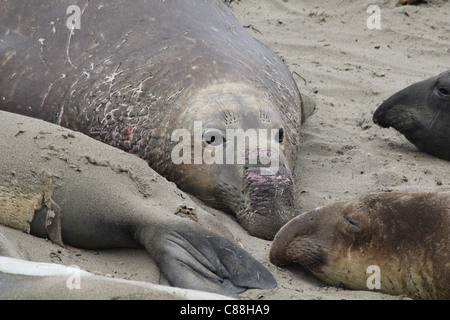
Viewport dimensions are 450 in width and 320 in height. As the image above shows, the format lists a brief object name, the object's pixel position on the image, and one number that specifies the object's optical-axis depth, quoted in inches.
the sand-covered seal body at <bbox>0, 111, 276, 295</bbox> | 248.8
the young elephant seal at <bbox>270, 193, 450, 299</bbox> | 237.9
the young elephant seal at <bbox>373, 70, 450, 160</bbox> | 418.6
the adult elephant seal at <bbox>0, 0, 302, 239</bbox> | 319.9
